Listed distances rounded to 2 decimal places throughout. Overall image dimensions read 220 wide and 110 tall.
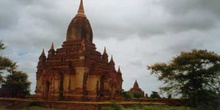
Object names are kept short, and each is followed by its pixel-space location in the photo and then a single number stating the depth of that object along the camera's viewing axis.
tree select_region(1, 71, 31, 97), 26.39
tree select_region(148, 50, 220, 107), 22.07
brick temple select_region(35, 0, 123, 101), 24.45
